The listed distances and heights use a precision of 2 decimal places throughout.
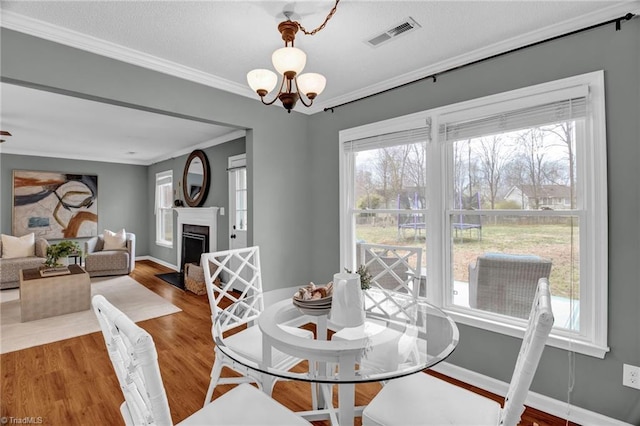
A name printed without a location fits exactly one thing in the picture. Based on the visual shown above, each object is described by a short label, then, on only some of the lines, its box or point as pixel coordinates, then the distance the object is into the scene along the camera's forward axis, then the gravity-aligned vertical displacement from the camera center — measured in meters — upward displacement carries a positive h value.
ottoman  3.80 -0.98
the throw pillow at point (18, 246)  5.50 -0.53
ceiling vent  2.05 +1.22
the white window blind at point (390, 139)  2.73 +0.68
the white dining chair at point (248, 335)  1.78 -0.77
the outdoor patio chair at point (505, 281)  2.25 -0.52
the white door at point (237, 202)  4.85 +0.18
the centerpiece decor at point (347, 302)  1.51 -0.43
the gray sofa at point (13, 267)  5.14 -0.83
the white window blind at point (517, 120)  2.01 +0.65
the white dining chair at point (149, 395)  0.84 -0.55
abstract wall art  6.36 +0.25
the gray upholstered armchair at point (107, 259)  5.92 -0.82
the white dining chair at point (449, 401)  1.05 -0.83
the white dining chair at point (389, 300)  1.38 -0.59
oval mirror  5.64 +0.66
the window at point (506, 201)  1.97 +0.07
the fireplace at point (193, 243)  5.60 -0.52
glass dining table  1.31 -0.63
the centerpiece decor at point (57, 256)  4.23 -0.54
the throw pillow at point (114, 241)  6.46 -0.52
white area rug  3.30 -1.25
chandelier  1.71 +0.79
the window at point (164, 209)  7.12 +0.14
